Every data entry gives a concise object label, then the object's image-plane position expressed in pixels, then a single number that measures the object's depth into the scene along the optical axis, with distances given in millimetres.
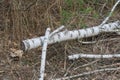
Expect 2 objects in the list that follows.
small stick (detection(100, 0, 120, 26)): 3414
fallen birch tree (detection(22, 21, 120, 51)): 2971
